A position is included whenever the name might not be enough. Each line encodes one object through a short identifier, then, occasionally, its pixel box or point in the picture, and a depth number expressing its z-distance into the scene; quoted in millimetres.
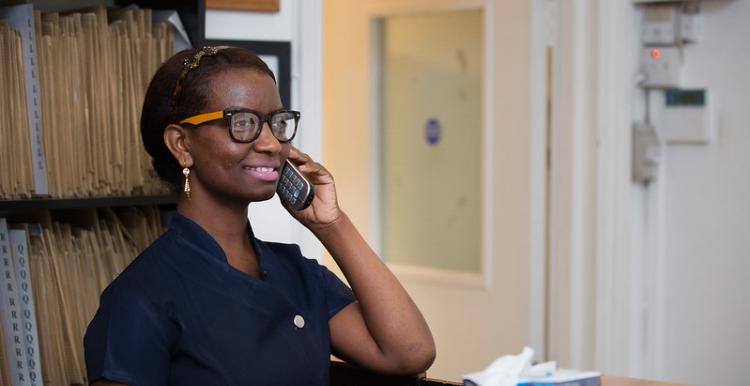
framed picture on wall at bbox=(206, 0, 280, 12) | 3752
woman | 2677
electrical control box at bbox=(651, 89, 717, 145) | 4452
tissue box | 2898
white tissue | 2900
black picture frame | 3833
